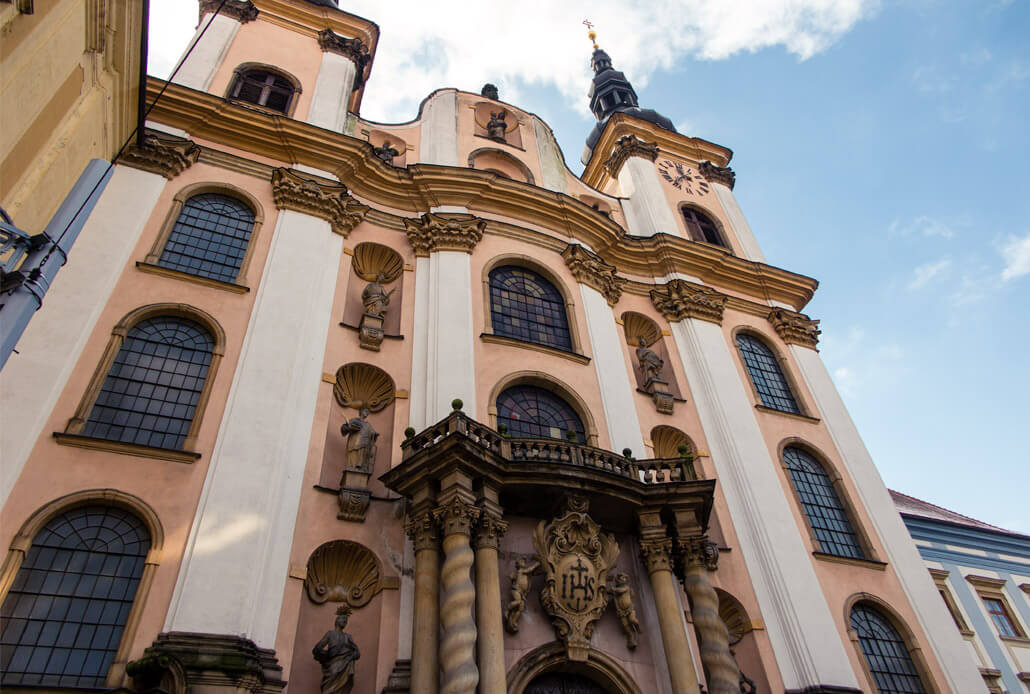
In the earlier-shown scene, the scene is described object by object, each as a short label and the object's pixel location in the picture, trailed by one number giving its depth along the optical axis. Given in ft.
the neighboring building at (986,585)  64.39
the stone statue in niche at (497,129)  74.69
